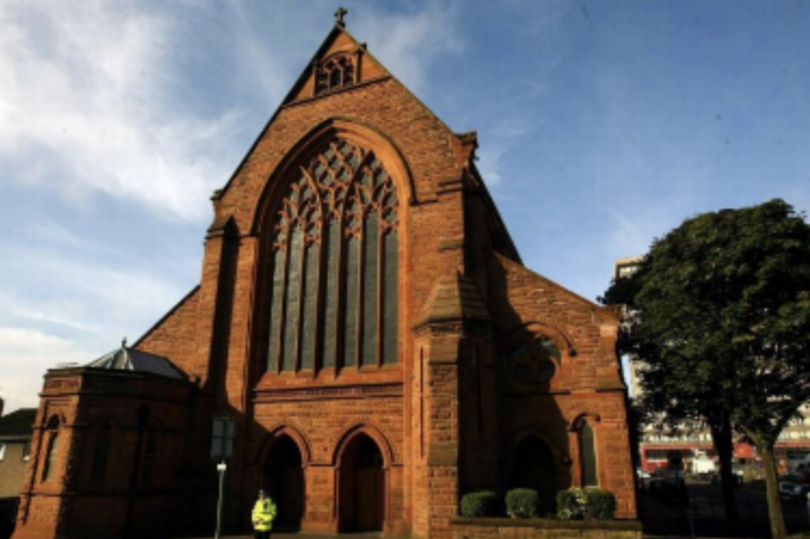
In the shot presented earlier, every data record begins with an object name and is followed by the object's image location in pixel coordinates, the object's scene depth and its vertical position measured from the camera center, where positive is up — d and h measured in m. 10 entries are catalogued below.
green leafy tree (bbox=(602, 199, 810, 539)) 16.78 +4.30
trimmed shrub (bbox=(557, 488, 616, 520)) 13.56 -1.05
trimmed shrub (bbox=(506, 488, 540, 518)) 13.70 -1.03
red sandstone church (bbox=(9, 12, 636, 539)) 15.68 +2.72
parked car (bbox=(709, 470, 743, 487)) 62.01 -2.06
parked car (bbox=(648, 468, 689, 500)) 31.43 -1.82
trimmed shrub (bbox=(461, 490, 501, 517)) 13.68 -1.05
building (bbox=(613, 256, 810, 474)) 84.00 +1.86
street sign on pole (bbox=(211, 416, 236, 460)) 11.63 +0.39
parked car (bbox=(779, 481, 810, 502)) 38.28 -2.05
